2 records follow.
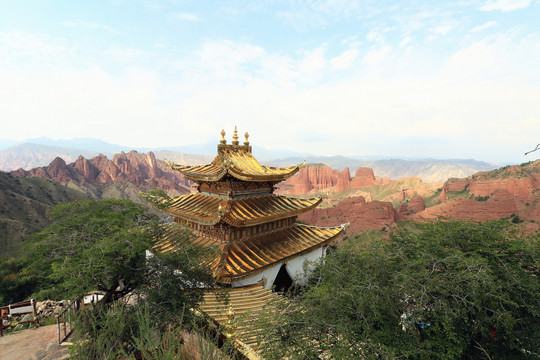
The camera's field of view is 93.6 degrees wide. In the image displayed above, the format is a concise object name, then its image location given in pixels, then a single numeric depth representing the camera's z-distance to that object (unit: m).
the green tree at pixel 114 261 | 7.09
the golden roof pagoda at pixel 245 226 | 9.78
